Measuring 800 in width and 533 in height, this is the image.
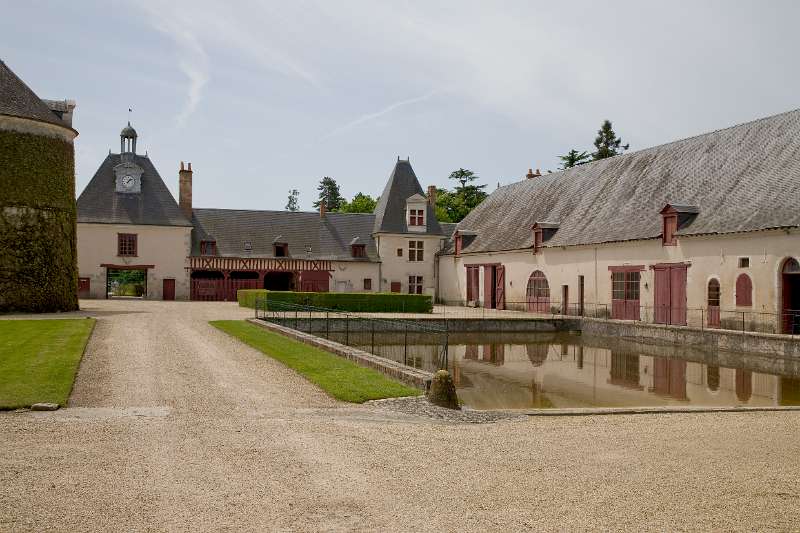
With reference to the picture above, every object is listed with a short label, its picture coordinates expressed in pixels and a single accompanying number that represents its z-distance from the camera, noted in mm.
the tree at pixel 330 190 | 93850
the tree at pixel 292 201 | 101875
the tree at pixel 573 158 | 59056
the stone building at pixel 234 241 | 38250
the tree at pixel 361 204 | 63197
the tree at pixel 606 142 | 57938
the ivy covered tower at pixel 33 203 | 25844
